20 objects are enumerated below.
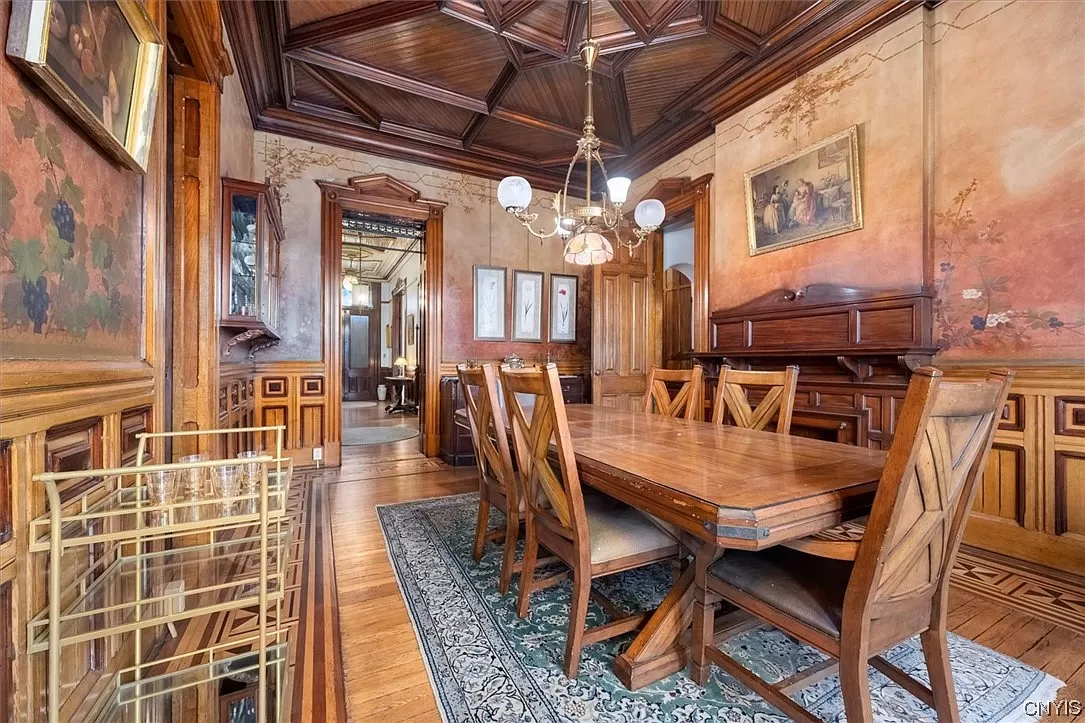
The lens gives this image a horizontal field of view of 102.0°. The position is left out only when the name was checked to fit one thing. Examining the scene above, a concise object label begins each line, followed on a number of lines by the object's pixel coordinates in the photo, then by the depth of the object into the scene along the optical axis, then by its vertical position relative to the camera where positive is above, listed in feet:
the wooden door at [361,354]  35.96 +0.71
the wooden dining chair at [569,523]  4.54 -1.92
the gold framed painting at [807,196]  9.85 +4.05
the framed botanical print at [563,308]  17.88 +2.24
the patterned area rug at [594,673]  4.29 -3.41
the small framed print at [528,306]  17.04 +2.21
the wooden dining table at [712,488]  3.26 -1.05
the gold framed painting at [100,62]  2.83 +2.37
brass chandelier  8.66 +3.14
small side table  29.58 -2.89
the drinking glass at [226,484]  4.75 -1.38
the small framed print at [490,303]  16.42 +2.26
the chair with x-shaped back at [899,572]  3.08 -1.76
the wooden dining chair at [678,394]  8.80 -0.68
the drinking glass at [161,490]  4.28 -1.28
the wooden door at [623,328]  15.80 +1.27
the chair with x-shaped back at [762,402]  7.19 -0.64
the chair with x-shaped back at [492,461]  5.93 -1.49
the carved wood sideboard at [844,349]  8.68 +0.26
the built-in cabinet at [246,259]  8.55 +2.17
